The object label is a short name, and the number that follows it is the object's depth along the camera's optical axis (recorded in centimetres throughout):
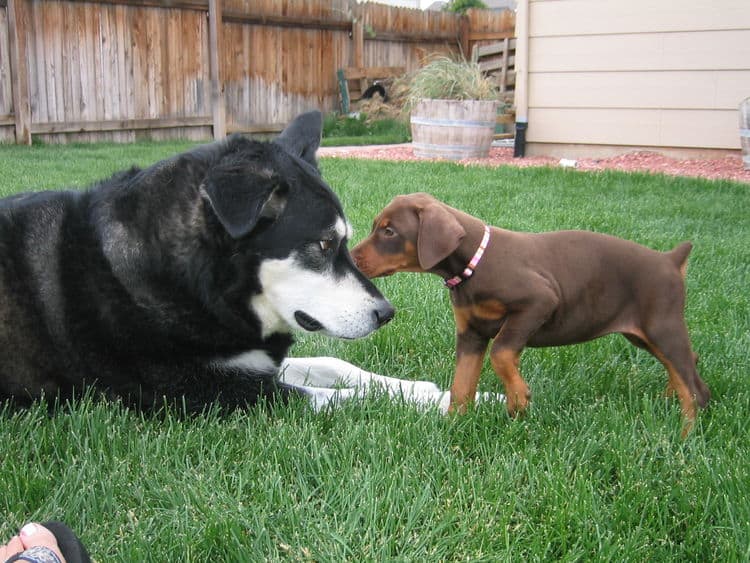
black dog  263
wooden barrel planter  966
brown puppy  262
